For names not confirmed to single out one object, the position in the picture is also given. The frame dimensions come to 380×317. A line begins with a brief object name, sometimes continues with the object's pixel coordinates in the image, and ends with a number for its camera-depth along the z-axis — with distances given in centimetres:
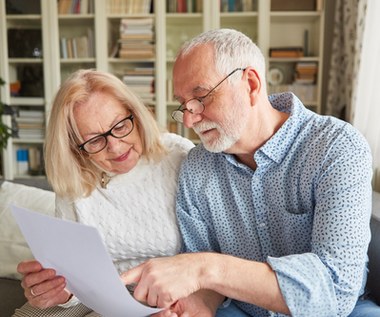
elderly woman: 124
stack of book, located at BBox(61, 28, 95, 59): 374
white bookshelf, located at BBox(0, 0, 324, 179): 351
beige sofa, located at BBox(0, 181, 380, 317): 167
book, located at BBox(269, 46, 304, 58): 350
